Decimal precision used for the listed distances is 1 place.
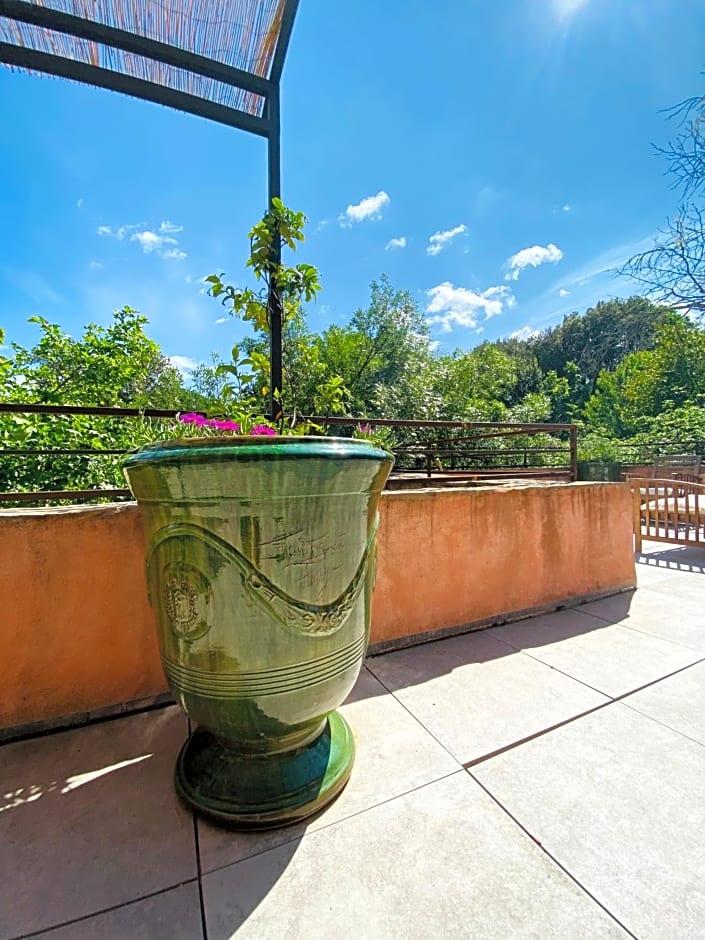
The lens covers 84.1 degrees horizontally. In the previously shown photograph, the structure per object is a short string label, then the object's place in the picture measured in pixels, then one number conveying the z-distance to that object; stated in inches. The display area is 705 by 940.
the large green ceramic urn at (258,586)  33.8
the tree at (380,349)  417.7
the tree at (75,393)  103.0
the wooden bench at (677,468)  257.0
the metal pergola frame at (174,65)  66.3
